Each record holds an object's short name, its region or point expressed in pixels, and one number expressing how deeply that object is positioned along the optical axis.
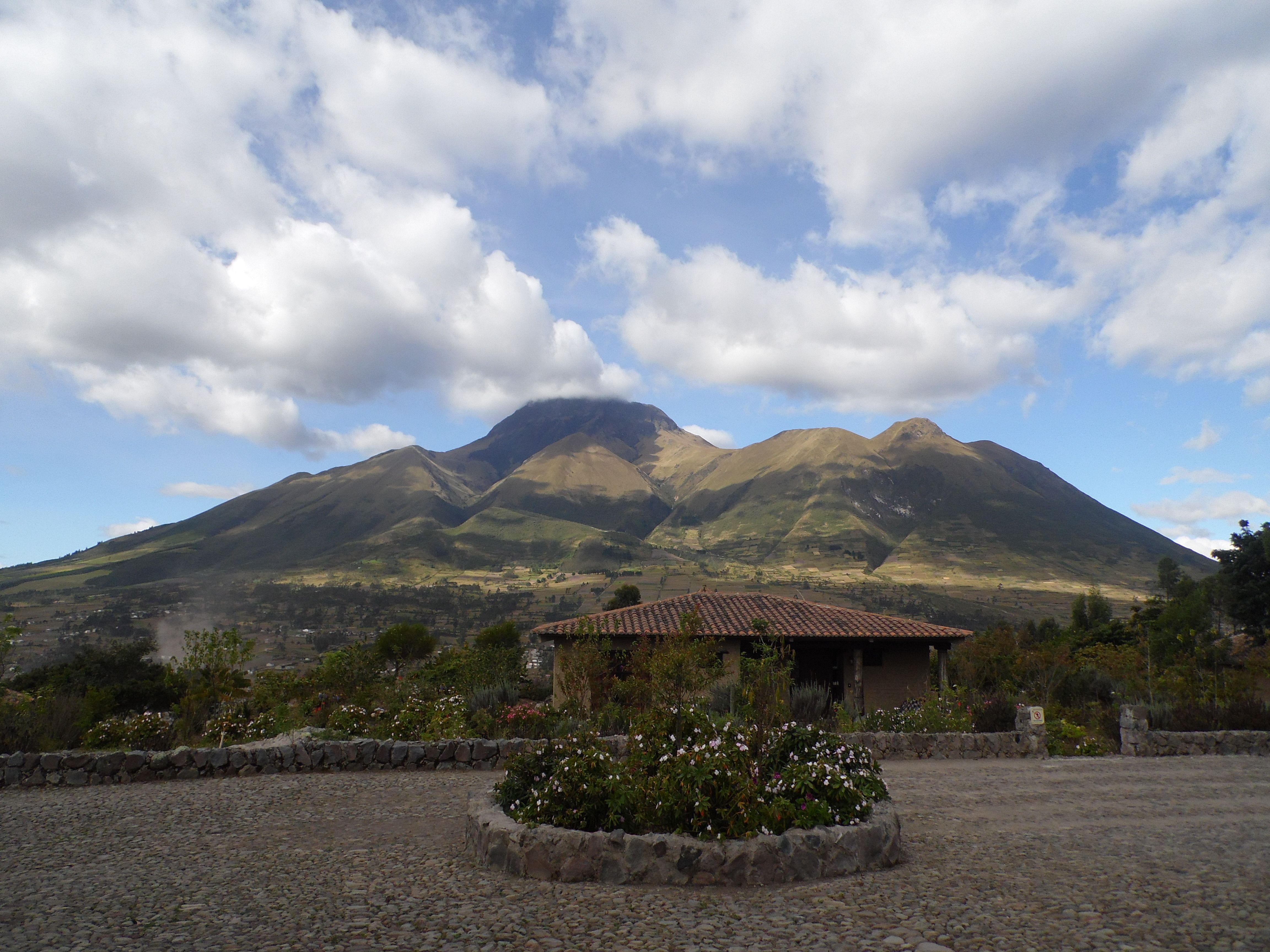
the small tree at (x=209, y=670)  13.51
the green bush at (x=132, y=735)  11.86
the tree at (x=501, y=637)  31.25
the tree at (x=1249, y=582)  39.31
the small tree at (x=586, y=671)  14.85
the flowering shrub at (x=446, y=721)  12.43
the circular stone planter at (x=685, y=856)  5.63
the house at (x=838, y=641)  22.19
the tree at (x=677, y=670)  13.07
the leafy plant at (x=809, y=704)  15.09
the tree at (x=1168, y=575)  52.66
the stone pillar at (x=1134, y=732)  14.10
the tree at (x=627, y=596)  42.44
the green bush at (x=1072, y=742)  14.28
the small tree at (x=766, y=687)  10.66
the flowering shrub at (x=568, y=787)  6.30
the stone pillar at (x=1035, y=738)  13.73
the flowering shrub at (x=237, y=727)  12.61
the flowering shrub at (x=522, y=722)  13.14
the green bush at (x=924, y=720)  14.46
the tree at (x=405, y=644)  30.06
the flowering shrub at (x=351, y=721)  12.84
